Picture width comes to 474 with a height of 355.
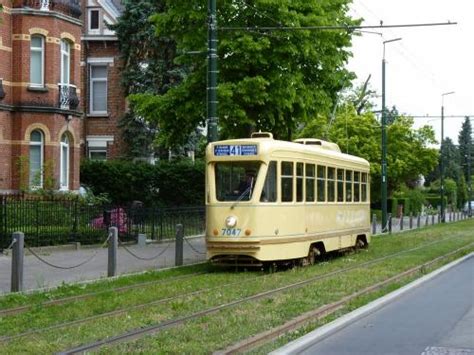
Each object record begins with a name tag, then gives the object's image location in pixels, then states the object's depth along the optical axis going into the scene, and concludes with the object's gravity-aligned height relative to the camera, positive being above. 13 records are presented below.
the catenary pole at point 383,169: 38.84 +1.18
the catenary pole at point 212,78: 19.27 +2.84
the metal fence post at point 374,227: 37.16 -1.67
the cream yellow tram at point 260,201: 16.73 -0.18
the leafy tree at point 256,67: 23.59 +3.99
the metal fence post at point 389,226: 36.92 -1.62
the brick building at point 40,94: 27.98 +3.65
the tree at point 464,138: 135.62 +9.57
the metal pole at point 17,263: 13.36 -1.21
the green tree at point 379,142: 51.78 +3.58
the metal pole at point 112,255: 16.05 -1.29
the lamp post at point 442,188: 54.53 +0.29
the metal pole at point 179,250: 18.62 -1.38
